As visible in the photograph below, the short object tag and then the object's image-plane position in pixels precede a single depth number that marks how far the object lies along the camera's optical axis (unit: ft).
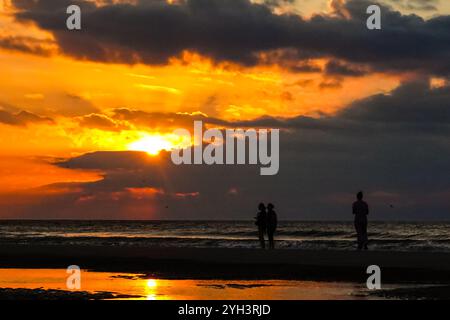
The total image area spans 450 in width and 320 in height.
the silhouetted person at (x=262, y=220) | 115.44
